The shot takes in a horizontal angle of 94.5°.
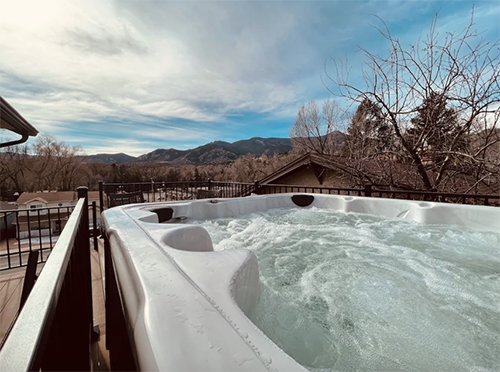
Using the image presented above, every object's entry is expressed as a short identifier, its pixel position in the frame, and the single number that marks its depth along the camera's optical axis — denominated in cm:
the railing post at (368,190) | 350
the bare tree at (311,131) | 1341
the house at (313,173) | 630
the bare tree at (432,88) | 338
